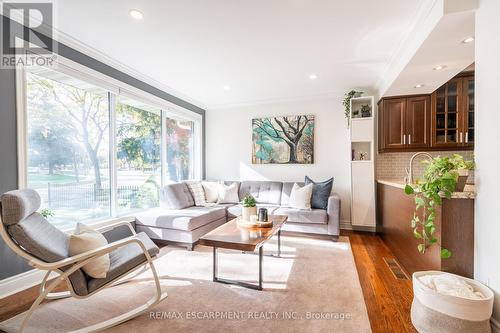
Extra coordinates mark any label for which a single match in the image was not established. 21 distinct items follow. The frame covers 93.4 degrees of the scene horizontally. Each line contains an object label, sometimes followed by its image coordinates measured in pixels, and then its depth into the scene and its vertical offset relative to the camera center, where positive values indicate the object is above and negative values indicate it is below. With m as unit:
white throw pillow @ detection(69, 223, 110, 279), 1.66 -0.62
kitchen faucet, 2.48 -0.16
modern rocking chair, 1.47 -0.59
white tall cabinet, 3.94 -0.19
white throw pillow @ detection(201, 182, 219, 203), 4.44 -0.50
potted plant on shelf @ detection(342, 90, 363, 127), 4.09 +1.12
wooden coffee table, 2.12 -0.71
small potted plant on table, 2.83 -0.53
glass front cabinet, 3.43 +0.74
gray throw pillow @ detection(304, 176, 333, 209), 3.85 -0.49
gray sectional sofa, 3.28 -0.78
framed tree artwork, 4.61 +0.50
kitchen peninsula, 1.81 -0.61
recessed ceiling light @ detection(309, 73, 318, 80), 3.55 +1.36
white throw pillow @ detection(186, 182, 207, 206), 4.18 -0.51
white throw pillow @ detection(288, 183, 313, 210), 3.87 -0.56
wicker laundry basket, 1.44 -0.94
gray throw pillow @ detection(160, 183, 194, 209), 3.79 -0.53
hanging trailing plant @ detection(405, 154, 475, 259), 1.81 -0.15
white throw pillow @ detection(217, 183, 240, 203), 4.48 -0.56
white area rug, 1.72 -1.17
